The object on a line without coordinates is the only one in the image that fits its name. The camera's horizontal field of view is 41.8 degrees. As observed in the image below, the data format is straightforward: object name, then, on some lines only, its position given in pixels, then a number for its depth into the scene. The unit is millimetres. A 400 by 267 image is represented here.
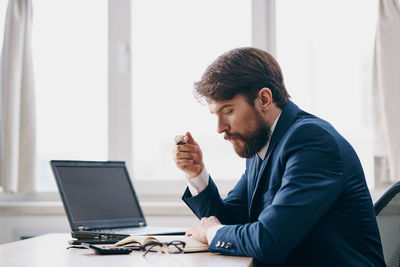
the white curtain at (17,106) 2959
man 1307
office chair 1553
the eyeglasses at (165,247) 1369
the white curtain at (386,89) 2695
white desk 1230
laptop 1820
